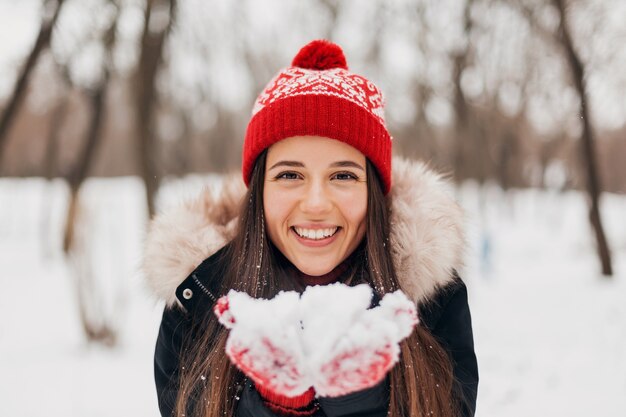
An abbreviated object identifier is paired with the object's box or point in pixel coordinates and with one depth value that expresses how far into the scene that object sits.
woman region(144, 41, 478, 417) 1.49
